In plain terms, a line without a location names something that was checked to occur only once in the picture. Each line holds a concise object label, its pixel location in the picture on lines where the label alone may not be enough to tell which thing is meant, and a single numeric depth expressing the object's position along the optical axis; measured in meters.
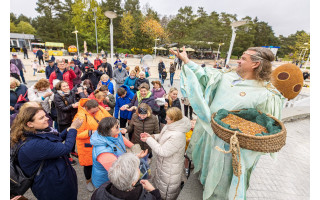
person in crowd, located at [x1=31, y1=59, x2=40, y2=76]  12.02
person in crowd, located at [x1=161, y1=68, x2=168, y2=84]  11.42
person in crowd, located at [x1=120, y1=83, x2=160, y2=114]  4.25
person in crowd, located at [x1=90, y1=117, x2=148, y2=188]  2.09
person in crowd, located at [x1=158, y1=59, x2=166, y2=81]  11.66
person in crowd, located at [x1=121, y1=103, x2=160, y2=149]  3.20
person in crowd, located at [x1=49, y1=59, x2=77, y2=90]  5.98
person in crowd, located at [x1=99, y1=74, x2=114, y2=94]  5.88
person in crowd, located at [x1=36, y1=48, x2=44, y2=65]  17.92
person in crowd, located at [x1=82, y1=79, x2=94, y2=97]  4.96
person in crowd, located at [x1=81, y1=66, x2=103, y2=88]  6.84
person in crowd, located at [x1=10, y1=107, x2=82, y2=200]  1.74
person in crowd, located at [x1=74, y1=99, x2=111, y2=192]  2.86
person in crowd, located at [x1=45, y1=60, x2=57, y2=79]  7.41
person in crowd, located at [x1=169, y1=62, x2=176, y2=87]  11.41
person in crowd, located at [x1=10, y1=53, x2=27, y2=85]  8.55
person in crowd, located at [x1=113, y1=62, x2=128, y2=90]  7.29
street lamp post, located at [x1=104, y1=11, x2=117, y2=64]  6.52
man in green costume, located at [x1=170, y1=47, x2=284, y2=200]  1.74
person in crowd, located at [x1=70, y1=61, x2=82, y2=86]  6.33
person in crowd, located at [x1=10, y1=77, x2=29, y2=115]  3.99
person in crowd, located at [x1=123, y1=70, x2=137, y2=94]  6.28
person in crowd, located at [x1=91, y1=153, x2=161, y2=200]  1.42
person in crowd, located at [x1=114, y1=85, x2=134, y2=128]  4.60
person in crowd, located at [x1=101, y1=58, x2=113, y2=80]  8.21
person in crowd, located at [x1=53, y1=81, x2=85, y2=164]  3.58
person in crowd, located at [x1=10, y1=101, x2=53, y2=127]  1.85
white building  41.91
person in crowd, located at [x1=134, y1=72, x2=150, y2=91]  6.09
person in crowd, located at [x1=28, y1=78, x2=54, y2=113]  4.01
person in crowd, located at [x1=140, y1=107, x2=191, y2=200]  2.23
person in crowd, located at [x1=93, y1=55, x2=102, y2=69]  10.42
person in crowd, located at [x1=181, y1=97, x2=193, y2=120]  5.76
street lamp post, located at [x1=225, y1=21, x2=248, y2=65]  5.91
